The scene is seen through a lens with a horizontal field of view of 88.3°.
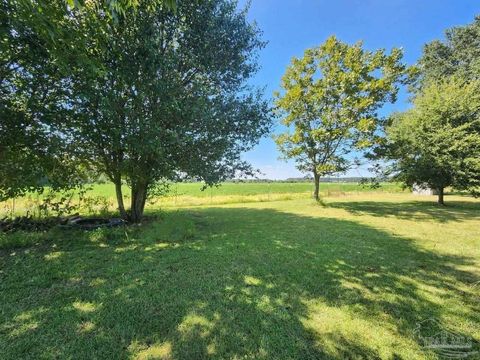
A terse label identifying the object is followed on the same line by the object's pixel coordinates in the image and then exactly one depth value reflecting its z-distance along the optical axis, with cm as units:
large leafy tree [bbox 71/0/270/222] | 657
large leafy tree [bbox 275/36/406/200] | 1389
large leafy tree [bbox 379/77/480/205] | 1316
